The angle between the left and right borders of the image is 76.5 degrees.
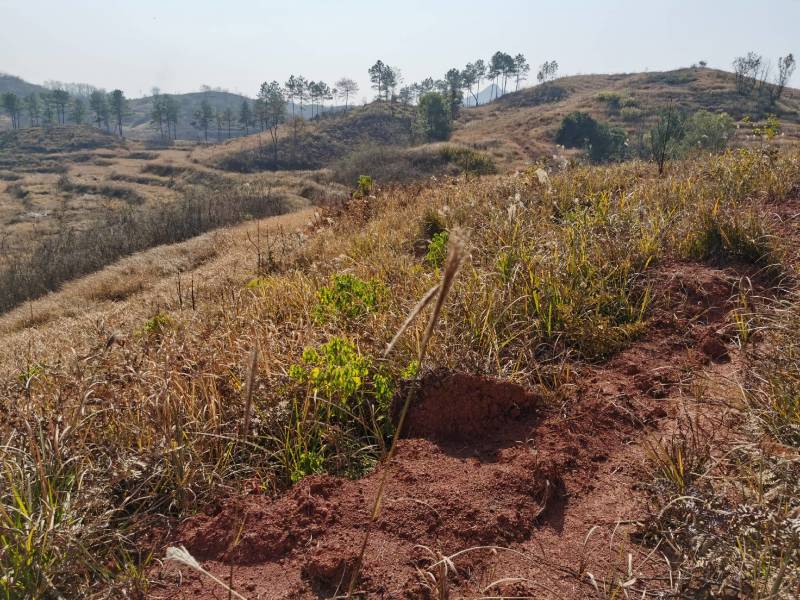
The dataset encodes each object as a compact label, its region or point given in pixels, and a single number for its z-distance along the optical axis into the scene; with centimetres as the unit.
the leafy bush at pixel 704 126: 2675
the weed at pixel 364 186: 963
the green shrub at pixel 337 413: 223
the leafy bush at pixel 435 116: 6097
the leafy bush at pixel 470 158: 2938
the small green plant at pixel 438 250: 392
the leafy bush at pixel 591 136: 4669
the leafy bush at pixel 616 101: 6550
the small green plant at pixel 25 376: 274
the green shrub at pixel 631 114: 5991
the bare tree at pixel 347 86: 11700
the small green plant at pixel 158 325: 411
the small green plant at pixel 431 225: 573
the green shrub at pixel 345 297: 311
